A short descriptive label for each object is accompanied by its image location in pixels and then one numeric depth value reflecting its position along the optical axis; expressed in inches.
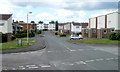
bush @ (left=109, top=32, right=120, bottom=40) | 753.6
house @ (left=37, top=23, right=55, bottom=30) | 3516.0
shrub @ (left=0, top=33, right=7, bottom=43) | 740.8
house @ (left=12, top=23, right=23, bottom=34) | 1393.0
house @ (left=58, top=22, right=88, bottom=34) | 1847.0
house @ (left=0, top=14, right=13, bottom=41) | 1119.9
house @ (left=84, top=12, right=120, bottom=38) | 1026.6
